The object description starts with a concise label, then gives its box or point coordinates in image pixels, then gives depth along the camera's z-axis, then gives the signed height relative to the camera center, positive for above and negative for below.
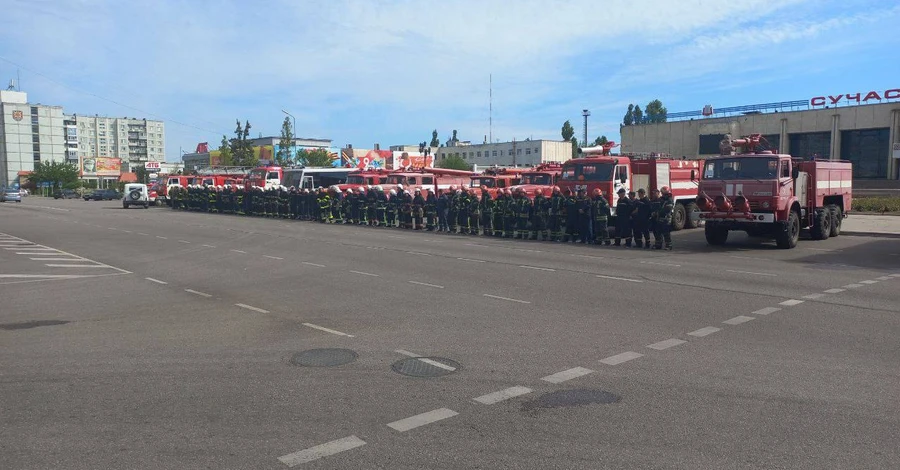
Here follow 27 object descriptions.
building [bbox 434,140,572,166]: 105.16 +6.26
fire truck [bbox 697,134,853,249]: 17.92 -0.14
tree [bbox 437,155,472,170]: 95.25 +3.90
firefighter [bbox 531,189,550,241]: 21.98 -0.74
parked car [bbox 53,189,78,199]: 87.94 -0.11
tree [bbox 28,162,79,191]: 103.81 +2.82
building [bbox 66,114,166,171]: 163.62 +13.60
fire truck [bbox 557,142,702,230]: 23.50 +0.48
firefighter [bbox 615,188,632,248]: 19.61 -0.80
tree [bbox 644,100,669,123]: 118.19 +14.14
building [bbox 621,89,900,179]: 53.06 +4.97
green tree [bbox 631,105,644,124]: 124.50 +14.00
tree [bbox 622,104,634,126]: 126.25 +13.46
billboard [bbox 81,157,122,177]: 129.38 +5.11
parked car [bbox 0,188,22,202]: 66.31 -0.15
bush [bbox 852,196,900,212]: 31.67 -0.71
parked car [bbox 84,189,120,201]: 72.75 -0.21
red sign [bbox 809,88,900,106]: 51.66 +7.19
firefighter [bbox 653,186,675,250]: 18.34 -0.72
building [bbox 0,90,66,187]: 125.94 +10.85
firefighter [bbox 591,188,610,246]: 20.23 -0.76
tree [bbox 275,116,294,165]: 81.50 +5.95
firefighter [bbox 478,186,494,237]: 24.65 -0.79
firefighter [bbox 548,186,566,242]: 21.44 -0.70
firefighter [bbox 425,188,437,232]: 27.07 -0.74
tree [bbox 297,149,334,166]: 87.62 +4.44
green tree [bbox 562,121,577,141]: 107.36 +9.45
